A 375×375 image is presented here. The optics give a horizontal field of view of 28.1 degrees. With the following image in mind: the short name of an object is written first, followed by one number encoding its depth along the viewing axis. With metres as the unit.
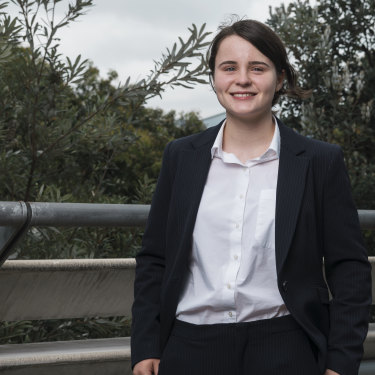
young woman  2.25
